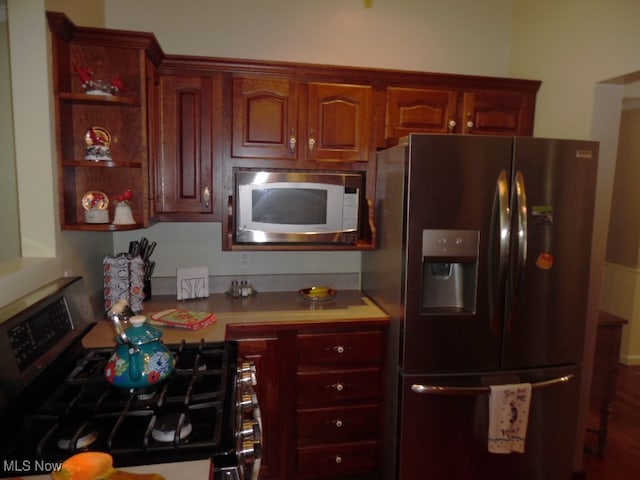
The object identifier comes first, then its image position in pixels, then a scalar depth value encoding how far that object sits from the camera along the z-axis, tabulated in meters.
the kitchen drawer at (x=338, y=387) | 2.01
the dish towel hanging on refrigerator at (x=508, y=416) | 1.82
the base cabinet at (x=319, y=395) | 1.97
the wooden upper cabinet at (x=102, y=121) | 1.70
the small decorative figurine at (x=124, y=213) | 1.85
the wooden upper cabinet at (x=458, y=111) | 2.23
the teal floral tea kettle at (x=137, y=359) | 1.16
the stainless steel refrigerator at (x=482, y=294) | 1.77
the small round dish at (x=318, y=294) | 2.30
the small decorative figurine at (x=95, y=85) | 1.73
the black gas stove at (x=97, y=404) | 0.91
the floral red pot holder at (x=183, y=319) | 1.82
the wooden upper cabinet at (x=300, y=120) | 2.10
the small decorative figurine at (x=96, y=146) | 1.78
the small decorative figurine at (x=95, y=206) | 1.81
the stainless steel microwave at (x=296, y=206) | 2.06
